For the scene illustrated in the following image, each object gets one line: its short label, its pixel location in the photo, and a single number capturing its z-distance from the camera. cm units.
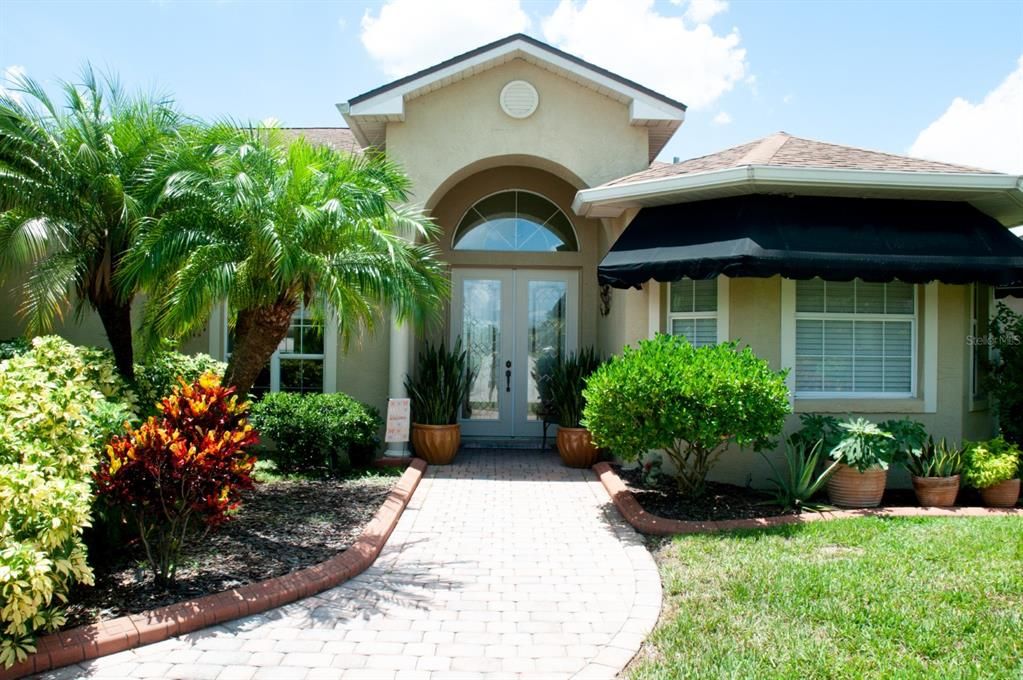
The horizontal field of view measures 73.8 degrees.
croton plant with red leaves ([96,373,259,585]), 526
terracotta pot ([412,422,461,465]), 1066
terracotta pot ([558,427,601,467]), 1066
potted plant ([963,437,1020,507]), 838
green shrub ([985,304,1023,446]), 927
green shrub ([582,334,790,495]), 742
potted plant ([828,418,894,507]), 811
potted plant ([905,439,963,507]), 840
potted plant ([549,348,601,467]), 1069
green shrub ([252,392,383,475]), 962
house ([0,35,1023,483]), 865
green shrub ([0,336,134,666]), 409
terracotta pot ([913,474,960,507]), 839
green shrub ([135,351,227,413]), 838
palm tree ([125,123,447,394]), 684
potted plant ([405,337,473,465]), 1070
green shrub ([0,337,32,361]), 895
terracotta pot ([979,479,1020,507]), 848
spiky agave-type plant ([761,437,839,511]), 803
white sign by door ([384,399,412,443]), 1038
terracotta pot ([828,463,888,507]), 819
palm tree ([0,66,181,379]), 746
